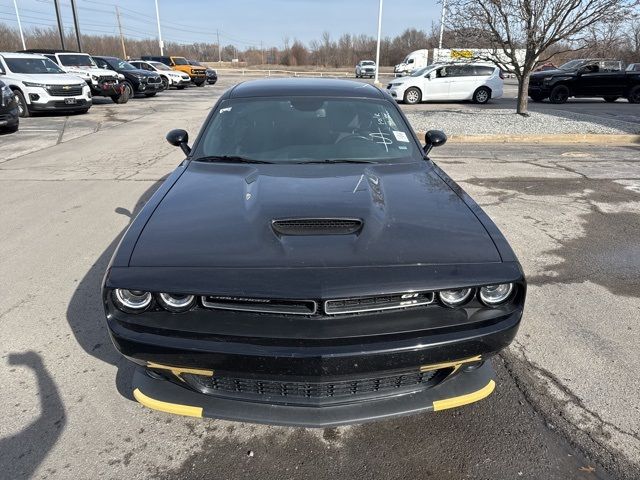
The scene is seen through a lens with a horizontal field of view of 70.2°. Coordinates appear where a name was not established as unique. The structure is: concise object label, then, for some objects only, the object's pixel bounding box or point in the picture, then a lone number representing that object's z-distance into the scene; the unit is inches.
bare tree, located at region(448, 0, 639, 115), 446.3
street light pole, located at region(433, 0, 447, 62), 522.7
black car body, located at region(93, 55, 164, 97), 847.7
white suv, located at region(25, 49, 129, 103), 734.5
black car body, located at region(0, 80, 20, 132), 429.7
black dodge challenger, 73.9
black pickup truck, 743.7
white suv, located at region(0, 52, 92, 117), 553.3
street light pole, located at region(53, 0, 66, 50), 1054.4
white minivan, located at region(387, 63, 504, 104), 744.3
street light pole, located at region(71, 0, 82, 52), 1098.1
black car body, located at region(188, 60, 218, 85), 1360.7
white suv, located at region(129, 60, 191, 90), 1061.1
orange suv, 1245.1
